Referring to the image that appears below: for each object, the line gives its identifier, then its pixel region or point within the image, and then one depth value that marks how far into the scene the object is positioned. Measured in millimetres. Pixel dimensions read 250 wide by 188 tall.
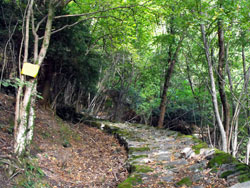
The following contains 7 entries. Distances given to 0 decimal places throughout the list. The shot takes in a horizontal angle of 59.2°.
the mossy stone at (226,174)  3036
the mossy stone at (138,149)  5496
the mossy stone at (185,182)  3220
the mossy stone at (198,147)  4363
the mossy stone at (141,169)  4059
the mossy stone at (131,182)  3496
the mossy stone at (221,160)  3341
